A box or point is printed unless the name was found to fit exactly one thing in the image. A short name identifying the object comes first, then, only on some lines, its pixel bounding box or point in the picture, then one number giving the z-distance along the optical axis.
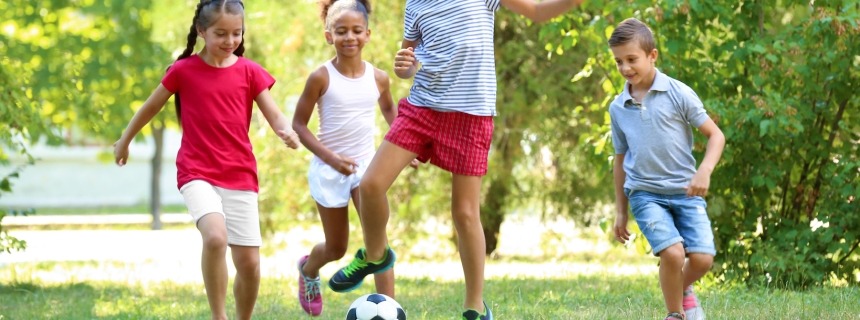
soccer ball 10.41
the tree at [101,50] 38.00
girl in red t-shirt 10.49
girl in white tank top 12.24
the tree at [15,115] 16.06
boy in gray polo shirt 10.41
